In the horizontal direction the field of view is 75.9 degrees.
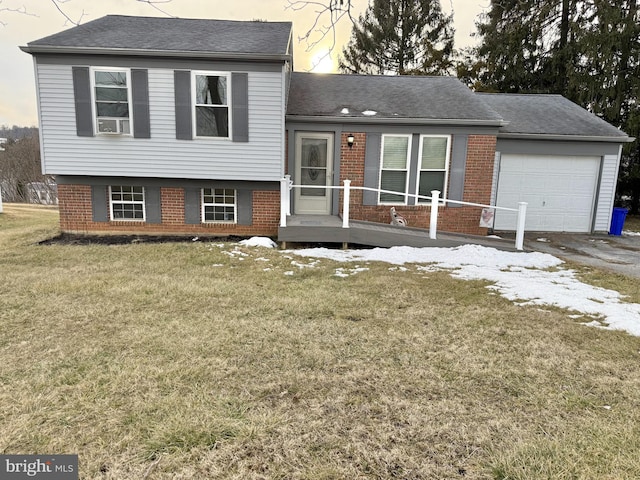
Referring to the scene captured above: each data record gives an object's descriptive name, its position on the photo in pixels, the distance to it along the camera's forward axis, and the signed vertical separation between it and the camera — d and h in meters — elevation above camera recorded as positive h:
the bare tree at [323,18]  3.33 +1.33
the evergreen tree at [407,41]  21.94 +7.62
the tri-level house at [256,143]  8.64 +0.78
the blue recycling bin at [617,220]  11.44 -0.98
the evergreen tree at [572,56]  15.12 +5.31
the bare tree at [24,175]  29.97 -0.63
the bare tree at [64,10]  3.34 +1.34
